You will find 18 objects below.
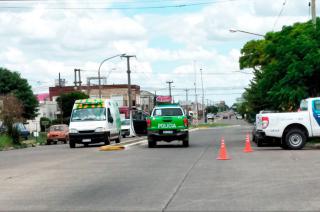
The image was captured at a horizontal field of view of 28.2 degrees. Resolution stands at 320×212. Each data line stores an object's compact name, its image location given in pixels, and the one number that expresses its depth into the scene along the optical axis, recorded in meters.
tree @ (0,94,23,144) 42.06
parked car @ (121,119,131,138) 54.47
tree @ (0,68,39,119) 72.50
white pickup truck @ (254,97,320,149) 24.52
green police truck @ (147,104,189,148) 28.80
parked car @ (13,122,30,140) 54.03
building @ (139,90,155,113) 135.19
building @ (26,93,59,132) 93.81
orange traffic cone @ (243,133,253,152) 24.76
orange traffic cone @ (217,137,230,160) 20.63
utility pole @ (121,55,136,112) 70.88
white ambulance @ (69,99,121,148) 32.09
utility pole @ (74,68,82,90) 82.95
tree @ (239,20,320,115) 28.91
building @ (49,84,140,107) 120.69
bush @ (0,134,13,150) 40.00
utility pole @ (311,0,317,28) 31.34
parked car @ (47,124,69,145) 47.78
